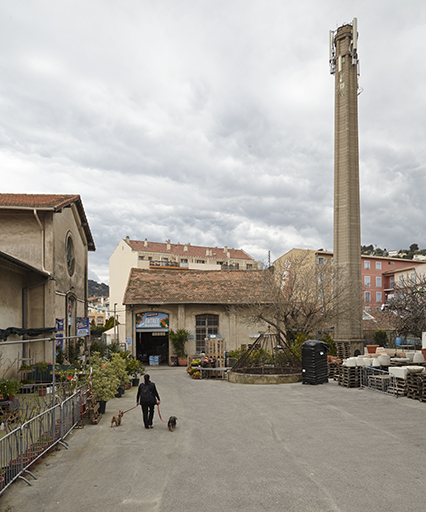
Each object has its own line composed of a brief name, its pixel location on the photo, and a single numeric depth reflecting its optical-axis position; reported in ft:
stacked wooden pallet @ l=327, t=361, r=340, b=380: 66.65
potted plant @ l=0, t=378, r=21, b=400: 39.73
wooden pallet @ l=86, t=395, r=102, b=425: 38.19
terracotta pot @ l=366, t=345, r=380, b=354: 77.53
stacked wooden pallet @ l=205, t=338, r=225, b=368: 76.38
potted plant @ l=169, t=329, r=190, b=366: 98.89
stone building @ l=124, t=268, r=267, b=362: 100.48
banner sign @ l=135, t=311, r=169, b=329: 100.78
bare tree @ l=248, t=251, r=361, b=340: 86.43
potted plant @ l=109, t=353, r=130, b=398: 50.55
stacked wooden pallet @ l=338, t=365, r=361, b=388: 57.00
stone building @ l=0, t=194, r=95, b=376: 56.39
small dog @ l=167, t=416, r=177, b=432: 35.63
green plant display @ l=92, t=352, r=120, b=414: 40.40
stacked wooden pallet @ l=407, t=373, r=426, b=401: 46.21
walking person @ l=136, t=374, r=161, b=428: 36.63
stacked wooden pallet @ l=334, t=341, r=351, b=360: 102.18
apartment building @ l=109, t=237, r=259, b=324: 189.06
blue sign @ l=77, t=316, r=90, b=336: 60.90
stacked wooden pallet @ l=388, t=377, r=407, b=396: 49.26
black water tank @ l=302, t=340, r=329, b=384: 60.44
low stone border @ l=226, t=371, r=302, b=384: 62.34
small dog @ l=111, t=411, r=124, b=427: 36.99
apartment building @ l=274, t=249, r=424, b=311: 225.37
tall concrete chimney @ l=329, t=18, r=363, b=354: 114.83
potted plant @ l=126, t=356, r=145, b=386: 63.05
